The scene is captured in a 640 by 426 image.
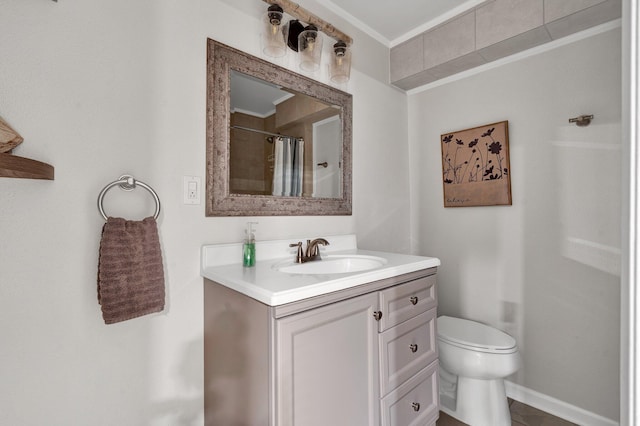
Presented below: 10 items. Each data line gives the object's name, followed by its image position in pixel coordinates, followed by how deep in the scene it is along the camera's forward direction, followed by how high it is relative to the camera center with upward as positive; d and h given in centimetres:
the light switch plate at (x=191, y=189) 126 +9
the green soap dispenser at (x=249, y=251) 131 -18
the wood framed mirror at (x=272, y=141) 135 +36
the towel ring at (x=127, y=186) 103 +8
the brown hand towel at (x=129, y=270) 99 -21
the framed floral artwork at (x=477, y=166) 193 +30
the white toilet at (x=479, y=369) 154 -84
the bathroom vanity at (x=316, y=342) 93 -48
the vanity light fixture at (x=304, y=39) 149 +93
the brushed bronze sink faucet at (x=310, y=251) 152 -22
